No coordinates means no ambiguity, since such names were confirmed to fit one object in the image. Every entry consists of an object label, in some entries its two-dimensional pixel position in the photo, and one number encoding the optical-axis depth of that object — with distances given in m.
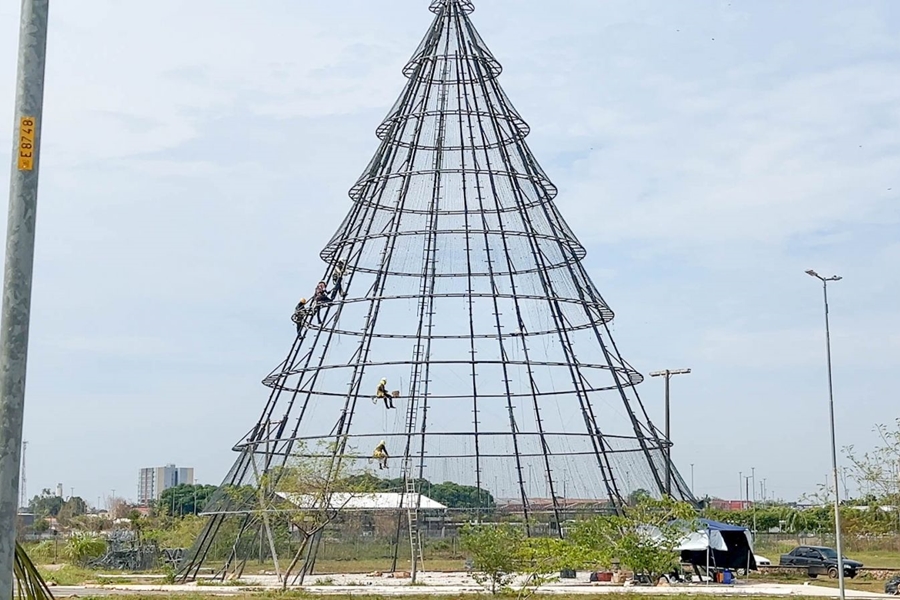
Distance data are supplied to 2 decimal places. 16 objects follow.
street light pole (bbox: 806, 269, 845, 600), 29.42
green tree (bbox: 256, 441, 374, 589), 34.03
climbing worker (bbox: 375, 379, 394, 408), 37.88
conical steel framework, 37.03
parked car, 45.59
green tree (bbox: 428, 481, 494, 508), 37.25
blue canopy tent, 38.53
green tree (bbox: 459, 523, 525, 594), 28.42
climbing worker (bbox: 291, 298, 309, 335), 39.72
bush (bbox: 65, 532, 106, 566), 50.12
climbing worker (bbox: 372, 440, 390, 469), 36.34
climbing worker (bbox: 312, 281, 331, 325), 38.84
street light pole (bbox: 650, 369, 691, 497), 38.41
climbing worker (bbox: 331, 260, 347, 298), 39.41
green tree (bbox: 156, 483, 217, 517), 113.06
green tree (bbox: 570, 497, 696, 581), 33.12
